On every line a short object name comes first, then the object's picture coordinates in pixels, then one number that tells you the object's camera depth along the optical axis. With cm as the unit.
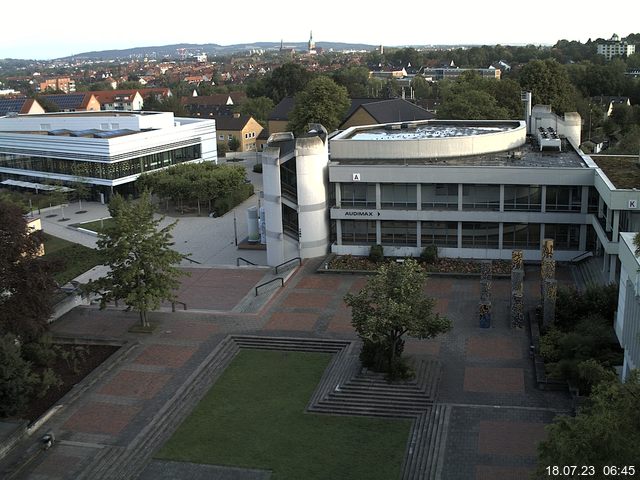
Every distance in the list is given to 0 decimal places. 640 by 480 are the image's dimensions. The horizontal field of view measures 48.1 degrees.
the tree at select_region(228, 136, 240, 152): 8976
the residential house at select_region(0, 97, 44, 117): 10556
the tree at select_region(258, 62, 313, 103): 11675
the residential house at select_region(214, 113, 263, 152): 9100
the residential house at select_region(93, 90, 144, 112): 12888
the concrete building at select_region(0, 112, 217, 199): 6262
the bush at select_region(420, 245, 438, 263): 3747
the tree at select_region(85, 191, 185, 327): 2920
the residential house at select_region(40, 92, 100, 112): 11944
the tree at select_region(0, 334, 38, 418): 2250
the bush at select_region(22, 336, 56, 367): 2595
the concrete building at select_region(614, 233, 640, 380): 2035
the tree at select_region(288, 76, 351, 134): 7188
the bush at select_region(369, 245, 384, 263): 3838
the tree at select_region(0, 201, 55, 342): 2520
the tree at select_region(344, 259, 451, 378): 2405
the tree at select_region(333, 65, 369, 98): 10823
